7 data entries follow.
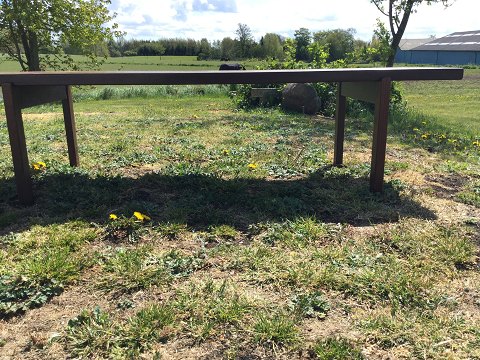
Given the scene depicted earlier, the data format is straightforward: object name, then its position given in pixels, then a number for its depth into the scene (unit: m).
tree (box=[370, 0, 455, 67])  10.93
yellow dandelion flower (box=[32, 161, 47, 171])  4.34
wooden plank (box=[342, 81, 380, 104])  3.85
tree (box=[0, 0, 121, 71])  16.30
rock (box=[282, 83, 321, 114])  9.45
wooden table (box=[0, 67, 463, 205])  3.40
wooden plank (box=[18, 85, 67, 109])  3.57
